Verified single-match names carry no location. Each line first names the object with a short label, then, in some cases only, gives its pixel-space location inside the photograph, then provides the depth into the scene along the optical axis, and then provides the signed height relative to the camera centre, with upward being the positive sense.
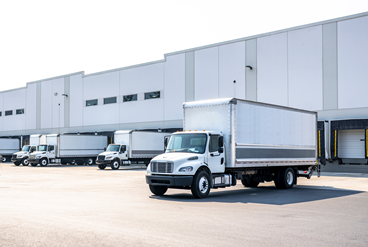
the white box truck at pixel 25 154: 42.22 -1.61
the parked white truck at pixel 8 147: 52.24 -1.07
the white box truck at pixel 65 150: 40.44 -1.13
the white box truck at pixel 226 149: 14.16 -0.35
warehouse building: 30.39 +5.44
